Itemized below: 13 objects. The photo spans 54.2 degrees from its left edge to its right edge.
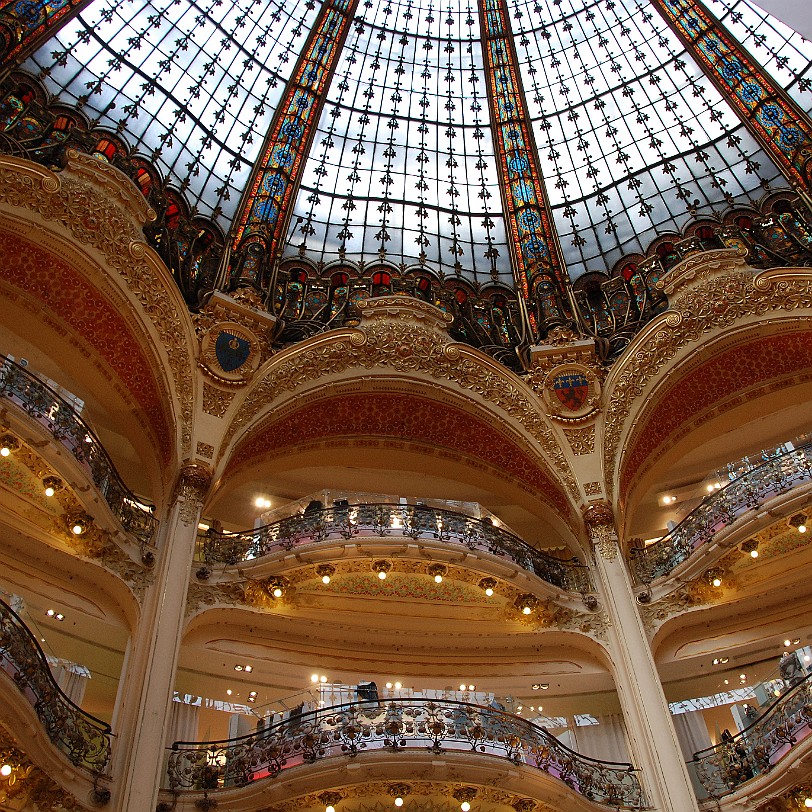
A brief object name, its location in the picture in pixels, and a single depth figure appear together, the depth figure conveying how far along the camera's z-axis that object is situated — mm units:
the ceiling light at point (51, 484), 11084
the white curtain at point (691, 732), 13047
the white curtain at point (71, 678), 11719
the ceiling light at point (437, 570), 12883
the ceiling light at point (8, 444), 10734
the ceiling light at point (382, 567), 12836
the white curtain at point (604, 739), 13172
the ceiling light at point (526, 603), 13164
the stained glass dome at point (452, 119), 17094
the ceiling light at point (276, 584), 12516
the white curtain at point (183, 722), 12062
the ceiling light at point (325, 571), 12695
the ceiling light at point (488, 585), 13047
